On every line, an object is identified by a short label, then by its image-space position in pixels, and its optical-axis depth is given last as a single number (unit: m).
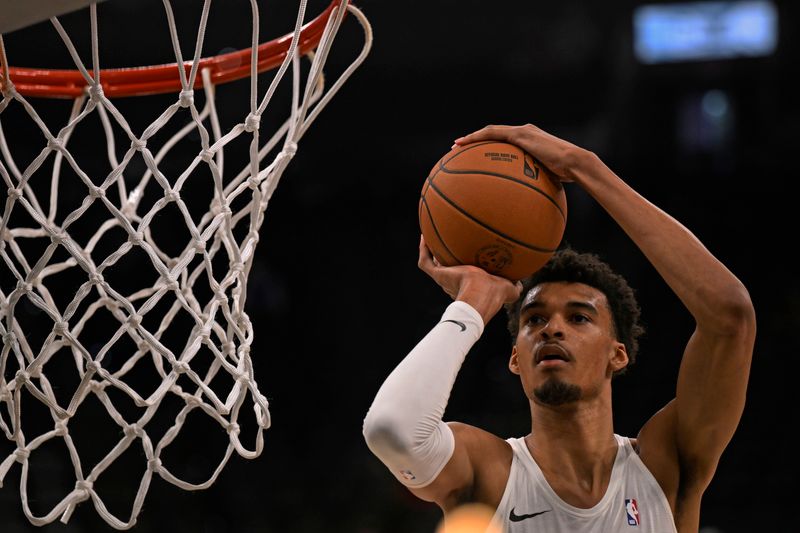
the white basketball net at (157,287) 4.45
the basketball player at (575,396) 4.13
